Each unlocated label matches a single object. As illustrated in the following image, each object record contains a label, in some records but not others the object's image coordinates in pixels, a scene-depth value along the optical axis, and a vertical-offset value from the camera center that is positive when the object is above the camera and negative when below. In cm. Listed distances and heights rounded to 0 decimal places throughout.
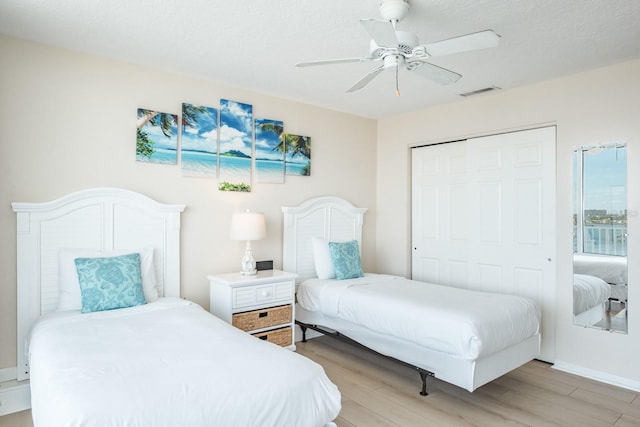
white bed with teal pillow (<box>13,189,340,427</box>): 154 -69
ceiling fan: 200 +91
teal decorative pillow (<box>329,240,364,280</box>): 409 -48
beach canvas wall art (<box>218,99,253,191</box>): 377 +67
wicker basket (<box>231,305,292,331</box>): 337 -91
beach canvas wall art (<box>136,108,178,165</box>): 330 +66
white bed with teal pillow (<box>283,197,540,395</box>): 272 -80
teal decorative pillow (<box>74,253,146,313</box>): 272 -49
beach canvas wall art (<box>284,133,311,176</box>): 427 +66
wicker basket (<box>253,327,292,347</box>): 352 -110
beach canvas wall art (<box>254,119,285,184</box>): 402 +66
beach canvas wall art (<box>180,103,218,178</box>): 353 +67
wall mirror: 323 -18
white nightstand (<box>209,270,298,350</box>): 336 -78
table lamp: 358 -13
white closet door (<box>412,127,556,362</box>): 369 -1
